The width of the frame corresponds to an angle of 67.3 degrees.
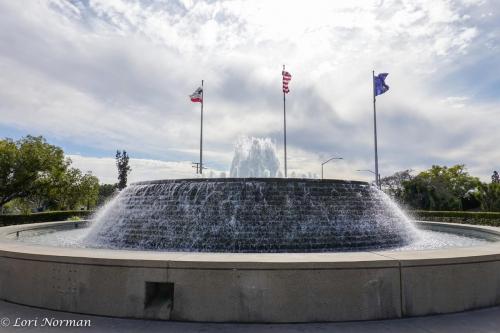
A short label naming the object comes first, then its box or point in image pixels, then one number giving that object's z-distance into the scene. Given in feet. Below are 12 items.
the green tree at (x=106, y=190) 291.38
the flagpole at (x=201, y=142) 124.24
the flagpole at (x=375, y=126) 110.42
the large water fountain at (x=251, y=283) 16.49
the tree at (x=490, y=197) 150.00
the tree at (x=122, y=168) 234.99
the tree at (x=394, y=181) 214.20
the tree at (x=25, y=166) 106.42
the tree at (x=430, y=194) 165.37
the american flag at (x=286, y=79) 111.75
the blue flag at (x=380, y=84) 106.73
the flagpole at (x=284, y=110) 119.75
